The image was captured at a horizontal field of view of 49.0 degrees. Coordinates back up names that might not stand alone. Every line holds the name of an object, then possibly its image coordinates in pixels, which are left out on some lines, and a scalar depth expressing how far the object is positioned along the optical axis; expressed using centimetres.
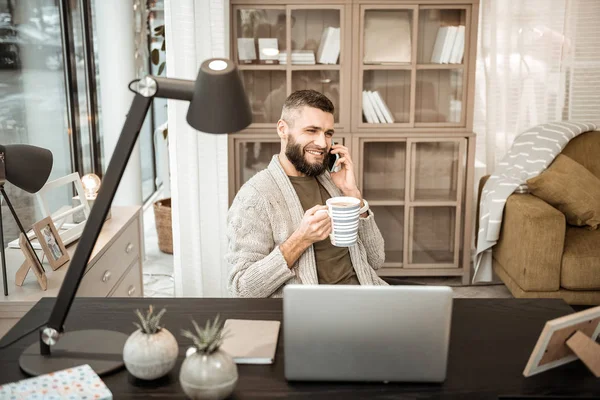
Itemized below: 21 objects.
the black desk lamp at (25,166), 175
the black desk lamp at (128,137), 123
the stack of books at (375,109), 367
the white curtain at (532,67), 405
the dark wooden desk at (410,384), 126
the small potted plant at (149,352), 125
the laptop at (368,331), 122
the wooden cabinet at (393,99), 358
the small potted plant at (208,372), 116
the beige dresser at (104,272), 198
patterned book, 120
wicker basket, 413
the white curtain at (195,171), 320
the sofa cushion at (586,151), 355
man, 189
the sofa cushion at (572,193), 314
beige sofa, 302
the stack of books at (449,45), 359
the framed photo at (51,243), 213
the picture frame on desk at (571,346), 128
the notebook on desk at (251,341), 137
